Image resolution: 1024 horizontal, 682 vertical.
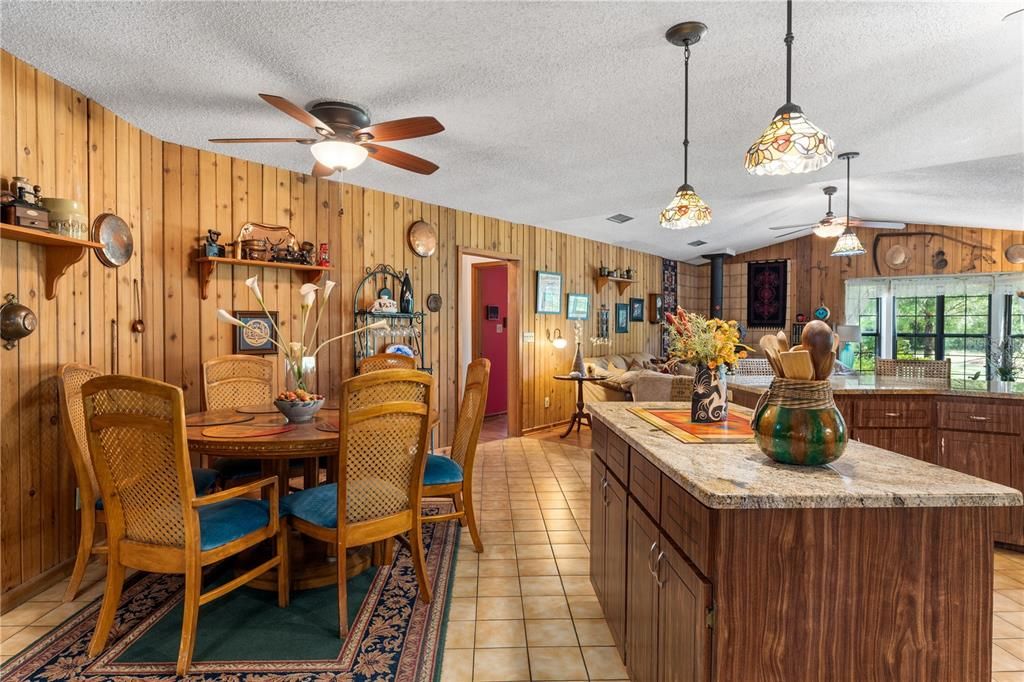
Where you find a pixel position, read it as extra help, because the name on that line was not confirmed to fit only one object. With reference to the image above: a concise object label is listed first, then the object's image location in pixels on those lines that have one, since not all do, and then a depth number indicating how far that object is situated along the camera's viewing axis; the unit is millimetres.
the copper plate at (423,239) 4797
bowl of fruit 2545
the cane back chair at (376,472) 2104
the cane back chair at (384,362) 3646
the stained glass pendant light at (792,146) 1765
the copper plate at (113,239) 2818
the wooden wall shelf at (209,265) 3480
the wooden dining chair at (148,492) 1858
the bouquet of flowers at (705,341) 2002
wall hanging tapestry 8930
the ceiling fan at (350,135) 2383
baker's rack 4438
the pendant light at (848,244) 5254
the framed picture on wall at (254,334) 3721
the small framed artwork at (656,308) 8734
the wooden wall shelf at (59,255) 2392
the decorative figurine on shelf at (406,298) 4680
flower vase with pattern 2037
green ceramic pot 1399
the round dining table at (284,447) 2174
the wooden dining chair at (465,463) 2801
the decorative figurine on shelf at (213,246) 3443
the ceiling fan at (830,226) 5405
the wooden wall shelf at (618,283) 7344
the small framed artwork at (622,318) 7820
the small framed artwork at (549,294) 6328
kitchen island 1224
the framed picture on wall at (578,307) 6824
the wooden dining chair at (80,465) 2170
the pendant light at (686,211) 2631
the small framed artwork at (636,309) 8219
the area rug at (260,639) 1906
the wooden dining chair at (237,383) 3219
